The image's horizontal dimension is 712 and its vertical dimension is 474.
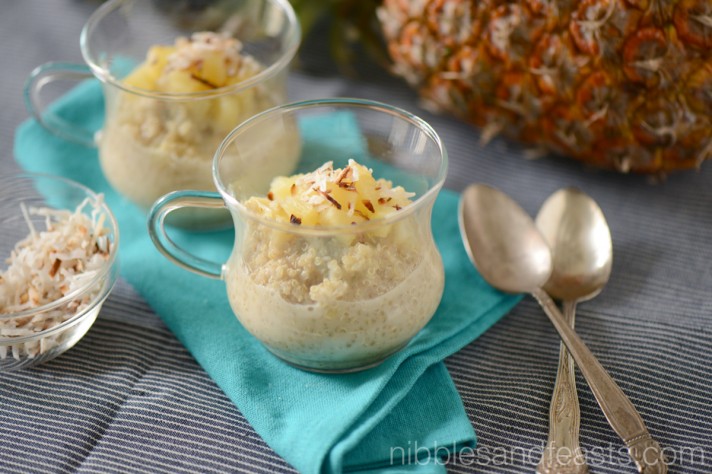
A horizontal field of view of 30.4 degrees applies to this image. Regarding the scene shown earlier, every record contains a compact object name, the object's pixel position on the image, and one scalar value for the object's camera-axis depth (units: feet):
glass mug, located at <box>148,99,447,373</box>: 1.42
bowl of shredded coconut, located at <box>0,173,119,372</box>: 1.50
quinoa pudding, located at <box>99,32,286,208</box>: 1.64
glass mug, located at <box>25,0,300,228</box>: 1.64
